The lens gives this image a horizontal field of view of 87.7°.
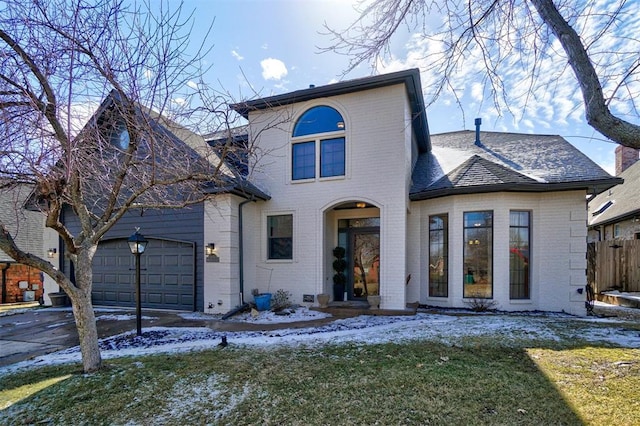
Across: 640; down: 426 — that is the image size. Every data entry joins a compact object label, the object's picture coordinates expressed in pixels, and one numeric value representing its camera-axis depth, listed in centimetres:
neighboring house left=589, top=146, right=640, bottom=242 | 1467
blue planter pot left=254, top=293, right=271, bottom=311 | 957
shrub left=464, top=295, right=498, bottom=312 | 889
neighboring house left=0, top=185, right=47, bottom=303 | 1670
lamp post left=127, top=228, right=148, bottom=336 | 707
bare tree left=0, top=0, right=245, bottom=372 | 391
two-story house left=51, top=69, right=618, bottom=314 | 908
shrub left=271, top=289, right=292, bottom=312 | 995
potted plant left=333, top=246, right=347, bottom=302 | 1078
